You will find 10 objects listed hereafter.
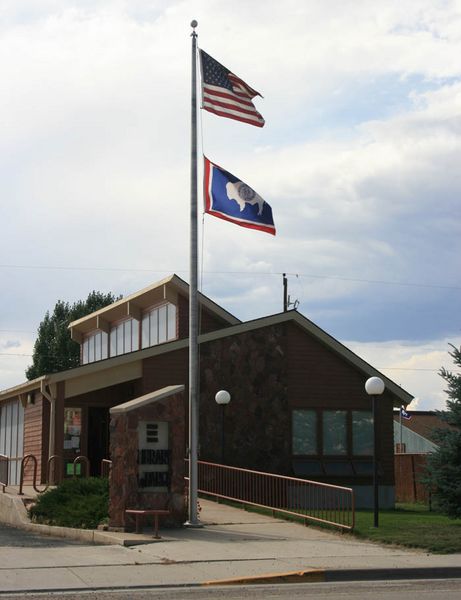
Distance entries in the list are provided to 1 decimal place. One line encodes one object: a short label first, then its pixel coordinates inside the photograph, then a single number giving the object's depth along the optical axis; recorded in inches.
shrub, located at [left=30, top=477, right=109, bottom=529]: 730.8
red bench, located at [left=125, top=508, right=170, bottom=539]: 650.8
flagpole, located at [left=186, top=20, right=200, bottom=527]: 714.8
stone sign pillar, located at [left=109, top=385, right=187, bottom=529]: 694.5
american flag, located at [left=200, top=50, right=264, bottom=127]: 754.8
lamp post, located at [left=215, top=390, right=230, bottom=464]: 956.0
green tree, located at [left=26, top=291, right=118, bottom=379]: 2728.8
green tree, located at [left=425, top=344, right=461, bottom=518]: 731.4
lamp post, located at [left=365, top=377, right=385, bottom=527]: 749.9
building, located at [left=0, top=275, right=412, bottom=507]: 1029.1
